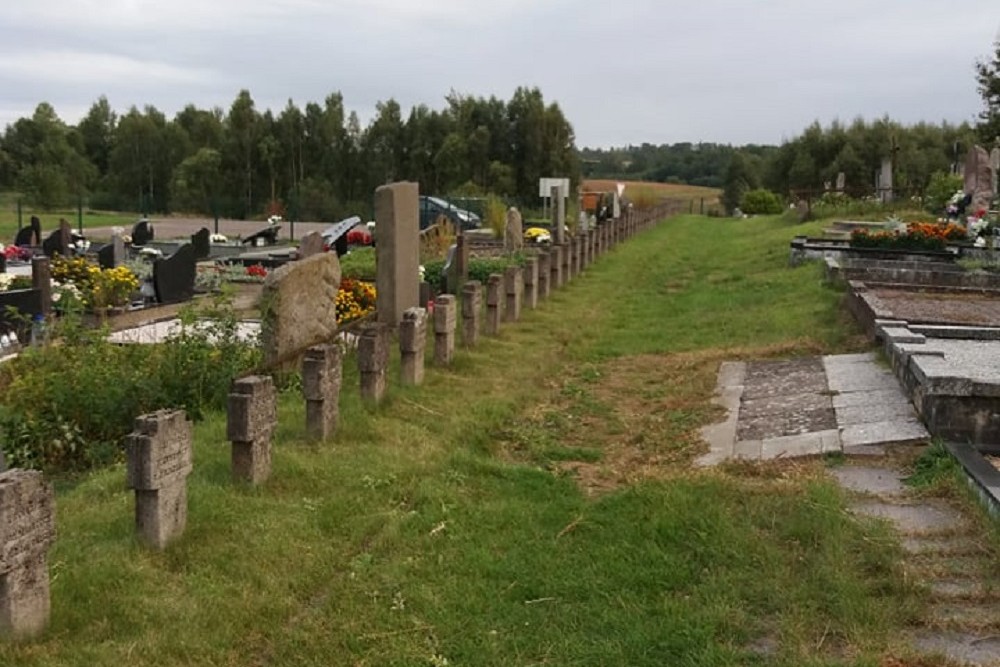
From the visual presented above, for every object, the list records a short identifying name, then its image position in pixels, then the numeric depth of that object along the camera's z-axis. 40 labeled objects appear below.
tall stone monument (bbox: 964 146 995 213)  20.30
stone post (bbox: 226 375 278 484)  4.95
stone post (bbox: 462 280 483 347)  9.66
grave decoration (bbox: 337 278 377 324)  10.46
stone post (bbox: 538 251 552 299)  14.34
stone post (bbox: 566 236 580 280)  17.28
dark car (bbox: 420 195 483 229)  28.95
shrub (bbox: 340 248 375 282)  13.23
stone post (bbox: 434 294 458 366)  8.48
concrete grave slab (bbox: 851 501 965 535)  4.63
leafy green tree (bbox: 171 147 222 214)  45.38
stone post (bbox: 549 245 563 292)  15.58
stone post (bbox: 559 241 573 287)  16.50
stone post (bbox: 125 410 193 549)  4.13
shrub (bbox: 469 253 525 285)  15.16
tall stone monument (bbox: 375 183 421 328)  8.83
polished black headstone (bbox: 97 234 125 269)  15.66
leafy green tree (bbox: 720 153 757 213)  63.84
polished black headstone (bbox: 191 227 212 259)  18.36
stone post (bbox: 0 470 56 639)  3.35
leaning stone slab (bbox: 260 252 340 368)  7.21
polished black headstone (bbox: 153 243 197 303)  12.91
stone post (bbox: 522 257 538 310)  13.30
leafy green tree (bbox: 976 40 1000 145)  33.22
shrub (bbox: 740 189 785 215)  48.06
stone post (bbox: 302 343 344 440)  5.84
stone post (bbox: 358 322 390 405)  6.78
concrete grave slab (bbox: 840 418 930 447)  5.86
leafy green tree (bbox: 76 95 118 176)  55.22
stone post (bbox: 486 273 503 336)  10.61
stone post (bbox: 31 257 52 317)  11.38
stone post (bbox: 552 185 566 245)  23.02
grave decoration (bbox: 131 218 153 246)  21.89
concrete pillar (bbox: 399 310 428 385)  7.62
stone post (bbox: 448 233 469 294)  13.98
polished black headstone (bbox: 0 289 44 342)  9.99
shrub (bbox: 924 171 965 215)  25.08
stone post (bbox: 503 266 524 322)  11.77
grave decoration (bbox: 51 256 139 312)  11.35
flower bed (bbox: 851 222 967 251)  14.98
